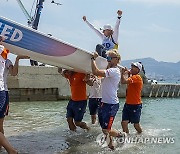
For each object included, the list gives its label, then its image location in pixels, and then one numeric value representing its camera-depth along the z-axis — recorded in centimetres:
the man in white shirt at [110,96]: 409
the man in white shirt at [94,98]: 568
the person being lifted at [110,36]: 532
